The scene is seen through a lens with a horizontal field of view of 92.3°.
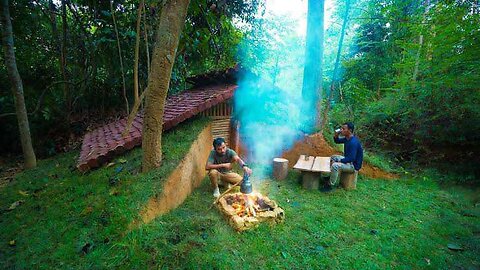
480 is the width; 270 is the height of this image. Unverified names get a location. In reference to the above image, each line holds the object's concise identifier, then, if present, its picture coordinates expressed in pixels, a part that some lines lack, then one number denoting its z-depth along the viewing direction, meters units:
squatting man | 4.89
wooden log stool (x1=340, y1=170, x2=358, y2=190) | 5.65
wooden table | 5.39
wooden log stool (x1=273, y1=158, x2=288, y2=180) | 6.28
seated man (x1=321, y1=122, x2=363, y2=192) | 5.39
